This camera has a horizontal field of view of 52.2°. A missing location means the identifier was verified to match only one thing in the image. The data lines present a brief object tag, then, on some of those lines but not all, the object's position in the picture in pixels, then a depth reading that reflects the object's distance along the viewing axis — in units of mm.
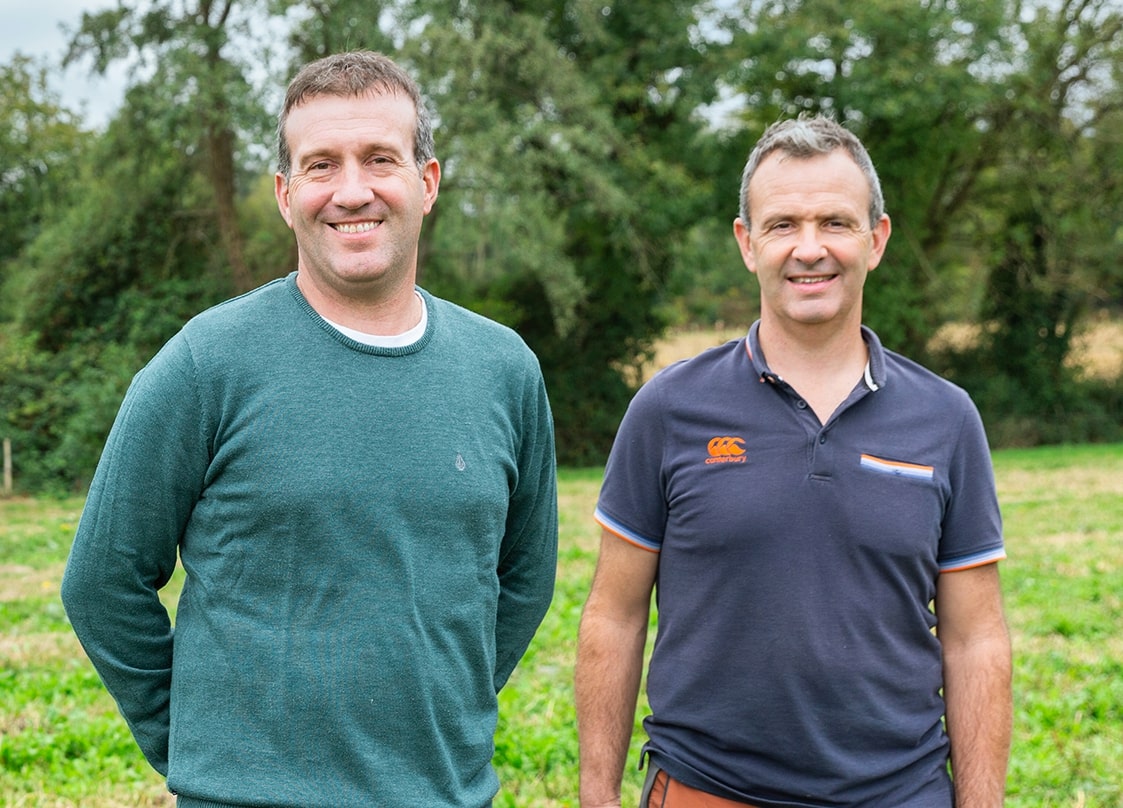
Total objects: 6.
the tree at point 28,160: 23969
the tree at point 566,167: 18047
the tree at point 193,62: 17641
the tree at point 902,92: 20234
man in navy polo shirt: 2424
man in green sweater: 2211
